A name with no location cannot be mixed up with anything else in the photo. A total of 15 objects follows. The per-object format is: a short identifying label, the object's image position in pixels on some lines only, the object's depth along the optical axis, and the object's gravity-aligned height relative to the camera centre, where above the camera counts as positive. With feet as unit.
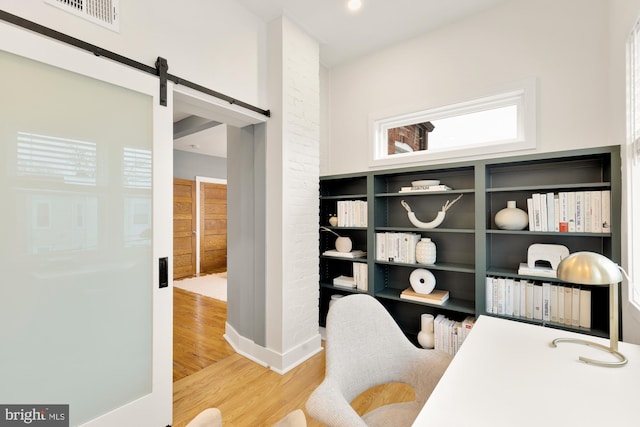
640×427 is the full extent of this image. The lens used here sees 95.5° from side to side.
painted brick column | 7.98 +0.46
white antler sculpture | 7.93 -0.14
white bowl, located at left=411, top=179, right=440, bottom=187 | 8.13 +0.87
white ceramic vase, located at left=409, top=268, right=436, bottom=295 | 8.06 -1.91
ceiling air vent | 4.84 +3.53
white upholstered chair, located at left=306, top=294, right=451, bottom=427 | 4.12 -2.27
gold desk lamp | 3.55 -0.77
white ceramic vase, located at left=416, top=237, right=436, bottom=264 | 8.01 -1.06
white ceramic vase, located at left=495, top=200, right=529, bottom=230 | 6.84 -0.11
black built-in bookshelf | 6.38 -0.36
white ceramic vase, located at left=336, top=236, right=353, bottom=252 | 9.53 -1.02
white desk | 2.82 -1.98
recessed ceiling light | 7.41 +5.41
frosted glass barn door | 4.27 -0.56
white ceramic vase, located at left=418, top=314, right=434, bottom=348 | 7.90 -3.29
